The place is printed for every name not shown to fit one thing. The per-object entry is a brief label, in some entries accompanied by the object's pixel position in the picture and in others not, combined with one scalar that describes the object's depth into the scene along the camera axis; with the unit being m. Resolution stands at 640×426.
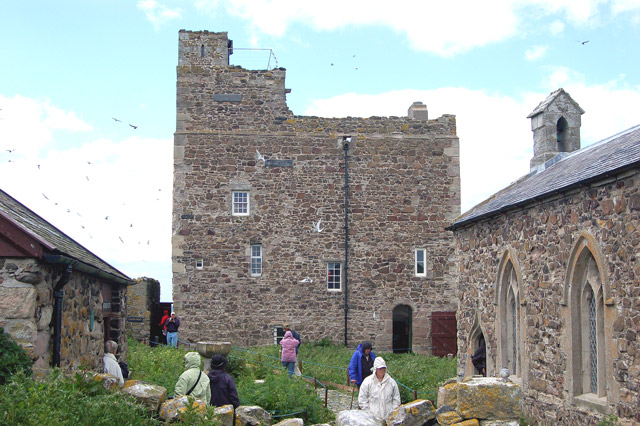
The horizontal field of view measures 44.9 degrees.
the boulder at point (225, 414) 10.06
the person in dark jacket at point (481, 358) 17.30
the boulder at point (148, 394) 10.16
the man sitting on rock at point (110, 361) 13.27
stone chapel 11.00
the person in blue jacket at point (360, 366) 13.76
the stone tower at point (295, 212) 27.09
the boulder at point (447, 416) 9.18
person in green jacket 10.33
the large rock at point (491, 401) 8.95
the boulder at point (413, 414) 9.26
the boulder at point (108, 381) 10.12
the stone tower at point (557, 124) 19.47
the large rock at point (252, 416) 10.98
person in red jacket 26.78
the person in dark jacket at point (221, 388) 10.91
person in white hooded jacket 10.42
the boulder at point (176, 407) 9.53
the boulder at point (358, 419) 9.33
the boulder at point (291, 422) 10.65
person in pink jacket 19.38
